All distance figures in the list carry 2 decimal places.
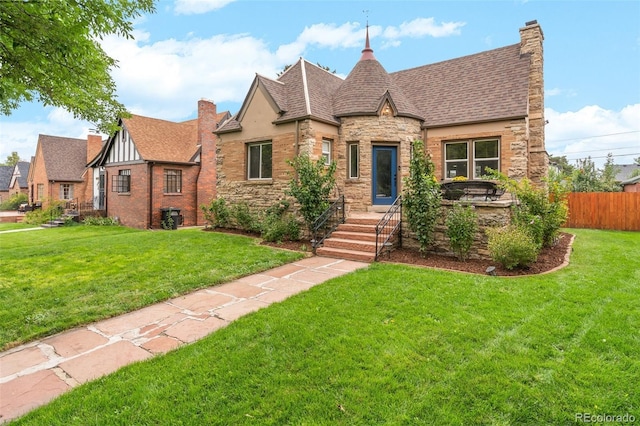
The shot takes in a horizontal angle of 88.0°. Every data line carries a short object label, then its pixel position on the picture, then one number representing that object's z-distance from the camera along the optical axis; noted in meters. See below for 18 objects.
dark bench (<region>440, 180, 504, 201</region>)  8.91
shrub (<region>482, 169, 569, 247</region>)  9.30
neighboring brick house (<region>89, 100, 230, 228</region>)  18.77
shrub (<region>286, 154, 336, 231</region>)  10.49
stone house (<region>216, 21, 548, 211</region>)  11.95
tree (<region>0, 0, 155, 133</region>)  4.50
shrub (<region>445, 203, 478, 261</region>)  8.22
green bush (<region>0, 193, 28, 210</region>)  38.06
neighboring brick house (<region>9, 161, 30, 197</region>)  42.06
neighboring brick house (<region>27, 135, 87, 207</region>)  28.23
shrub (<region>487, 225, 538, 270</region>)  7.17
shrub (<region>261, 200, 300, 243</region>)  11.16
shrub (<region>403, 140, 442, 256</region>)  8.66
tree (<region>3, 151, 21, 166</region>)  63.69
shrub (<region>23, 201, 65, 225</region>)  22.77
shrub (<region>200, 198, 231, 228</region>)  13.92
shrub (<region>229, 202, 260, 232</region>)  12.89
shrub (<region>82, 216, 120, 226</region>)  20.50
